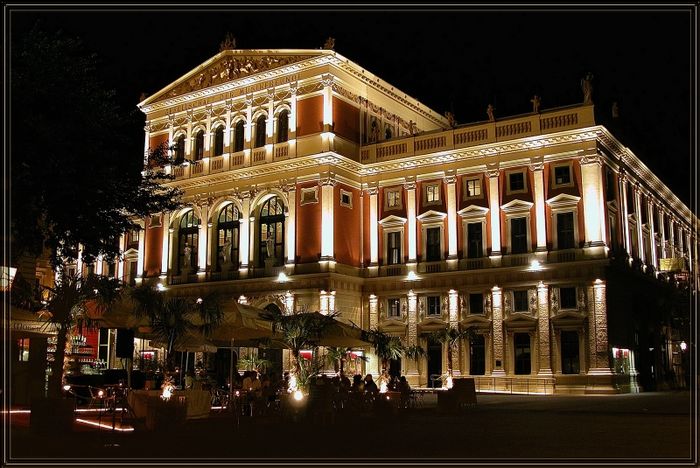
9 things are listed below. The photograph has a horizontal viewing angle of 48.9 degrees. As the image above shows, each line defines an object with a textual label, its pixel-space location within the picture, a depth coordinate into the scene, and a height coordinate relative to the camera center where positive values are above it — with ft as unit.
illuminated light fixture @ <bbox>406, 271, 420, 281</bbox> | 144.15 +16.70
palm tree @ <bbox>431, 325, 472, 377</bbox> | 130.87 +5.08
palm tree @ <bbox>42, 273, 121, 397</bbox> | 70.54 +5.97
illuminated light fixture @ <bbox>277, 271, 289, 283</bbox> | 144.46 +16.52
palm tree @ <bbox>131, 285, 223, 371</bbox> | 65.87 +4.60
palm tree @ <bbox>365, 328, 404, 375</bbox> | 85.25 +2.51
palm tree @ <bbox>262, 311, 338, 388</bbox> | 75.51 +3.58
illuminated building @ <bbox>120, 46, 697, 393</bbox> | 130.21 +26.90
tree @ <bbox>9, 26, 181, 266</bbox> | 51.55 +15.11
